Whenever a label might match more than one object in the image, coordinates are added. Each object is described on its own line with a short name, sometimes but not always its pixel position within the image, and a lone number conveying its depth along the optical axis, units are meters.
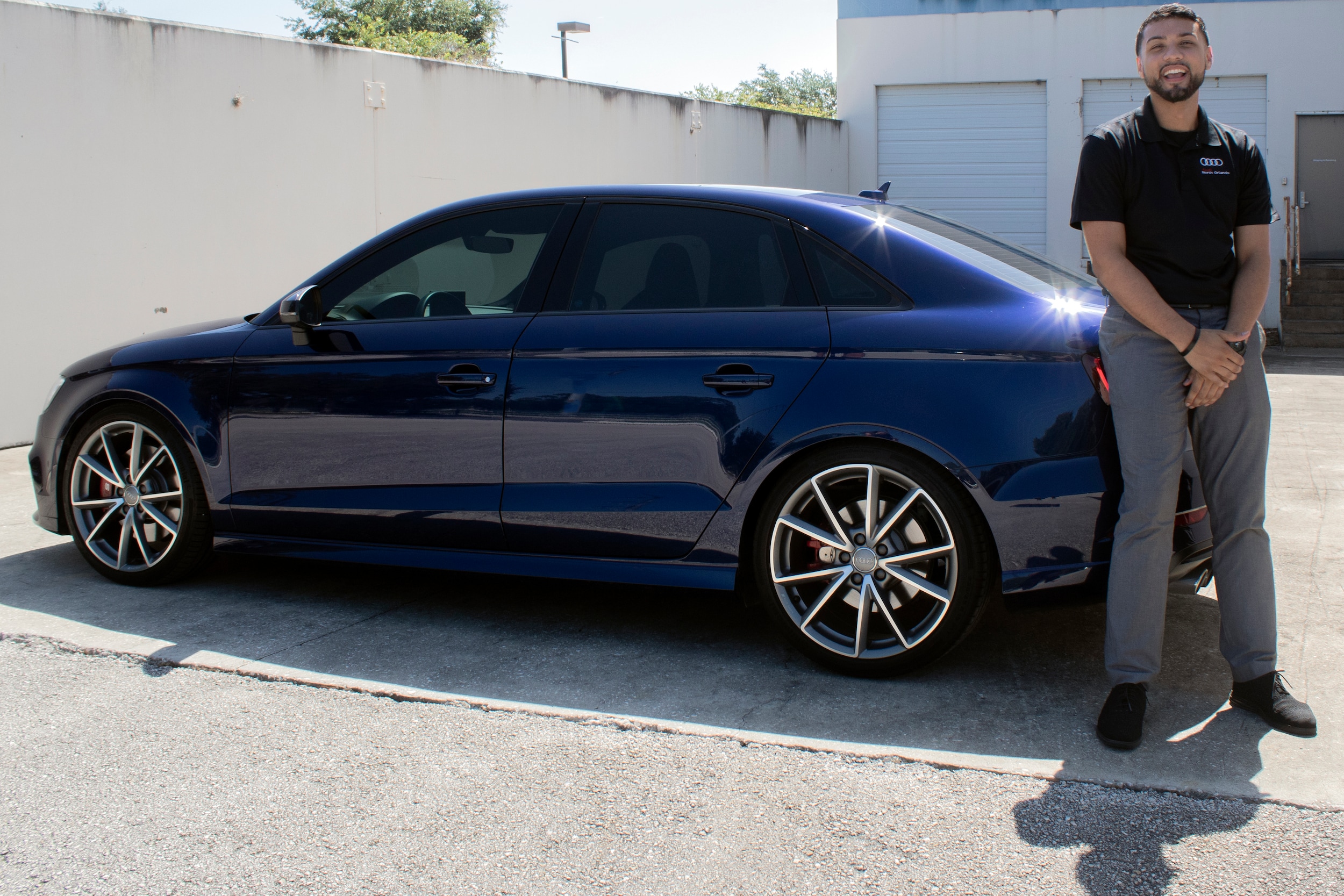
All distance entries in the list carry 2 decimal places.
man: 3.14
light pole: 19.33
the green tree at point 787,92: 54.94
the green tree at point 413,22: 39.81
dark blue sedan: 3.35
